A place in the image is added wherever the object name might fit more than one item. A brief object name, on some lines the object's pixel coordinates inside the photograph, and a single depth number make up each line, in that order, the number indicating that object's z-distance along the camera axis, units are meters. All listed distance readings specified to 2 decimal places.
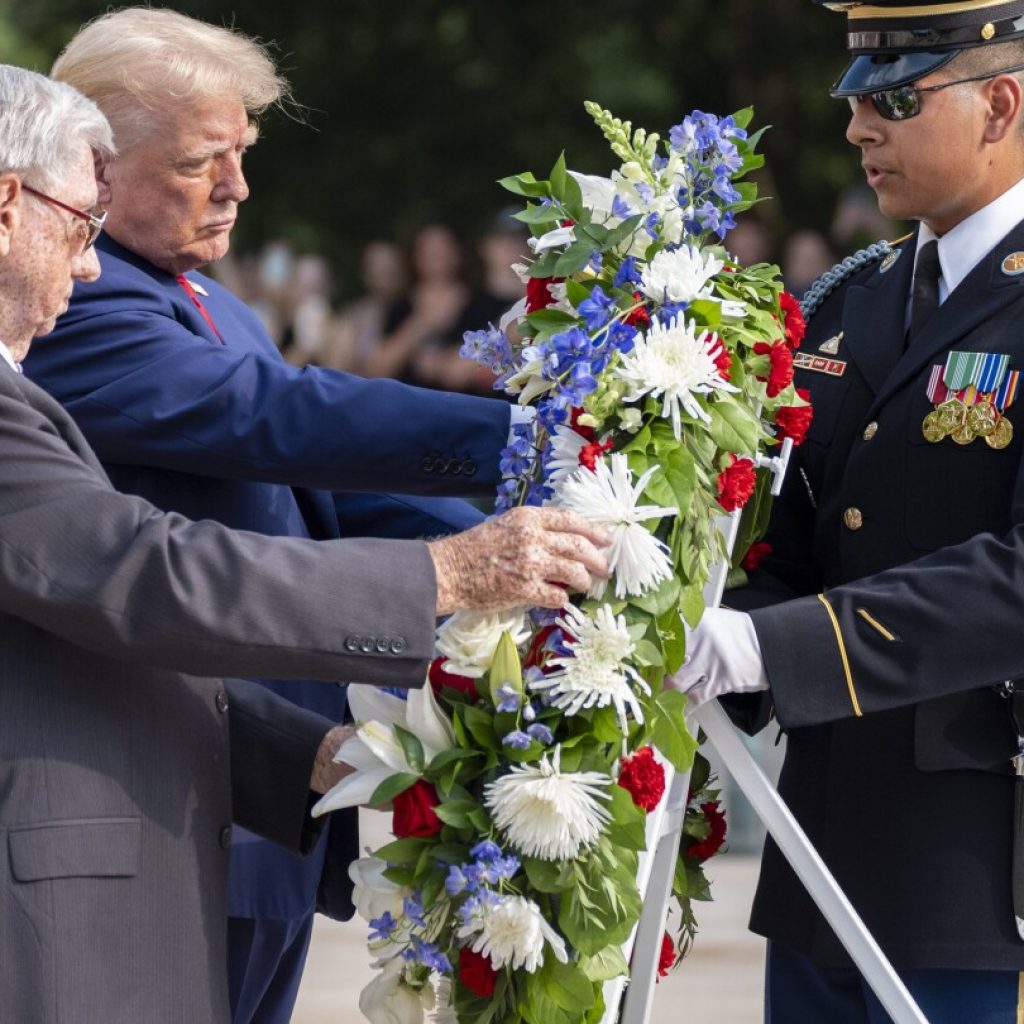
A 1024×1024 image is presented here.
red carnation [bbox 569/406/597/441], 6.02
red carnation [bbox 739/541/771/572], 7.05
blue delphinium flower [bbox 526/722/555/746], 5.81
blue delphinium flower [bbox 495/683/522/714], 5.82
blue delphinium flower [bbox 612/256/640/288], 6.14
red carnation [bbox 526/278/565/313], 6.41
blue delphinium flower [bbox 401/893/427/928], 5.91
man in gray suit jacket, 5.59
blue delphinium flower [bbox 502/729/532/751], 5.78
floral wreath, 5.81
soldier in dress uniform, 6.28
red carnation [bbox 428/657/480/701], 6.05
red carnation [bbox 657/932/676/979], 6.92
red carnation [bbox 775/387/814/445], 6.40
